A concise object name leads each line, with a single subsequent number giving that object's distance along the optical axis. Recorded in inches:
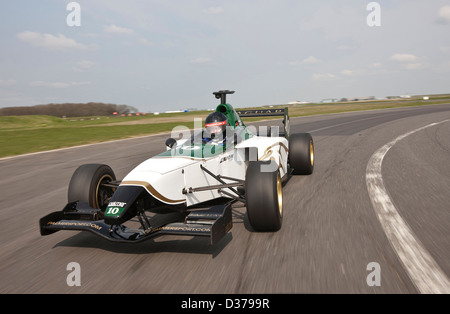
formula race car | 149.1
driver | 215.2
